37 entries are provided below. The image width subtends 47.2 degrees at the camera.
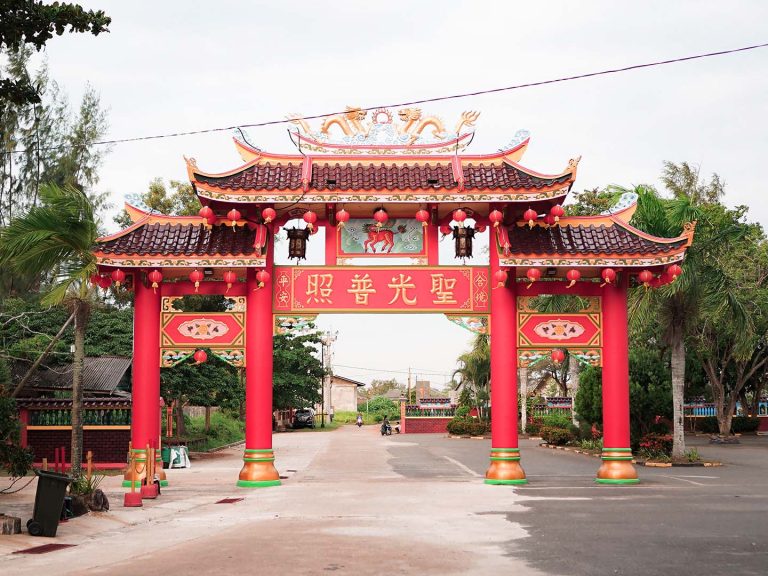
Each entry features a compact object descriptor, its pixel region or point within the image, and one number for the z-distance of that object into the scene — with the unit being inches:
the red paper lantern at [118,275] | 681.0
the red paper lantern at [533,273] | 673.0
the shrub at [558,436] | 1246.3
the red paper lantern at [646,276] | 695.1
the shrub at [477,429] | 1749.5
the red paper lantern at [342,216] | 673.6
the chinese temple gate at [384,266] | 678.5
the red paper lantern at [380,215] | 679.1
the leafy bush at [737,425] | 1571.1
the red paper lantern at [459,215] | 682.2
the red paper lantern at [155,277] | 686.5
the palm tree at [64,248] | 580.1
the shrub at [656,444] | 949.2
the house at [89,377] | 1005.8
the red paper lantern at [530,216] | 682.8
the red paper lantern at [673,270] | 678.5
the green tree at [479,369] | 1824.6
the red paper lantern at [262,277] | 677.9
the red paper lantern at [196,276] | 677.9
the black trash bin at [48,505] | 428.5
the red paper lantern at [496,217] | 680.4
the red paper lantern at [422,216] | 682.8
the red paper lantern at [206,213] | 682.8
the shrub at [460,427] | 1768.0
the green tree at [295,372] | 1961.1
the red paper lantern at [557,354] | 670.9
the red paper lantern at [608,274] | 678.5
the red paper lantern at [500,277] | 679.1
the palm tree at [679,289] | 880.3
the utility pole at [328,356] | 2740.9
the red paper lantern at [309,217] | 685.9
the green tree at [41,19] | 394.6
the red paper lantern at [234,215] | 683.4
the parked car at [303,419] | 2352.4
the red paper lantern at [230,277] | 677.9
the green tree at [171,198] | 1454.2
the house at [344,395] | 3659.0
